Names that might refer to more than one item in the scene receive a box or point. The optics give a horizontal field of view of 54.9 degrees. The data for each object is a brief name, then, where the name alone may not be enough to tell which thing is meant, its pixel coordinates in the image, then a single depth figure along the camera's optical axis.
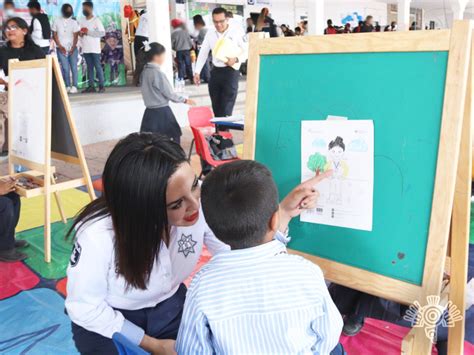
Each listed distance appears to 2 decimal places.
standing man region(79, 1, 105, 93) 6.97
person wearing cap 8.41
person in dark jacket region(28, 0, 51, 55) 6.00
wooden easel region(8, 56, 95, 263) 2.46
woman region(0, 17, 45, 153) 4.07
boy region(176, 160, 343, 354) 0.90
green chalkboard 1.03
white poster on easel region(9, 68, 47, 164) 2.52
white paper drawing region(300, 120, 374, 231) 1.13
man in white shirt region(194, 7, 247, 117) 4.89
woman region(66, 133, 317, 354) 1.10
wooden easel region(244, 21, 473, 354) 0.98
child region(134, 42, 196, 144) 4.24
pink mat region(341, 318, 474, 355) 1.79
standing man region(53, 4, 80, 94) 6.84
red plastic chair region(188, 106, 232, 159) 4.14
